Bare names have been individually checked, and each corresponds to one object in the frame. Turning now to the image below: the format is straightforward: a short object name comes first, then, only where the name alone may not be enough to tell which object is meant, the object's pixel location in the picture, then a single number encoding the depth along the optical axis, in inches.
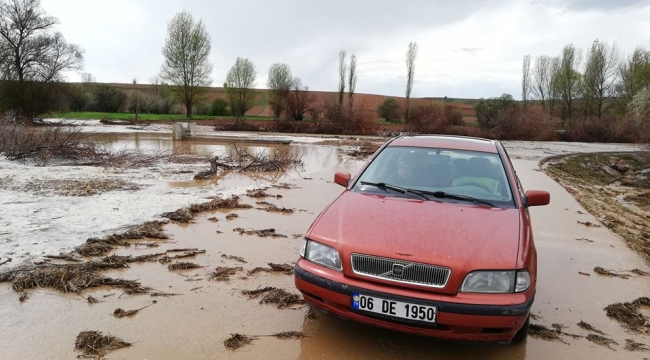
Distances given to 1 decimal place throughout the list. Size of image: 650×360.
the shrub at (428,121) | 1514.5
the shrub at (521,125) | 1503.4
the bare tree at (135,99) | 2608.3
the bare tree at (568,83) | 2156.7
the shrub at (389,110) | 2081.7
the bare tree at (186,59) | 1926.7
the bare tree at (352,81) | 2221.9
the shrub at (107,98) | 2630.4
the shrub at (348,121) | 1509.6
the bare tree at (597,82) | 2041.1
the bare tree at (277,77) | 2463.5
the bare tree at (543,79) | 2304.4
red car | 114.0
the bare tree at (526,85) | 2387.9
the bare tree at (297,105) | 1649.9
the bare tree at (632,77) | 1780.3
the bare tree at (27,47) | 1518.2
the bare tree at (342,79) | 2230.6
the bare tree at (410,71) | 2119.8
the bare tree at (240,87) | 2543.6
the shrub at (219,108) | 2591.0
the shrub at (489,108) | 1595.7
